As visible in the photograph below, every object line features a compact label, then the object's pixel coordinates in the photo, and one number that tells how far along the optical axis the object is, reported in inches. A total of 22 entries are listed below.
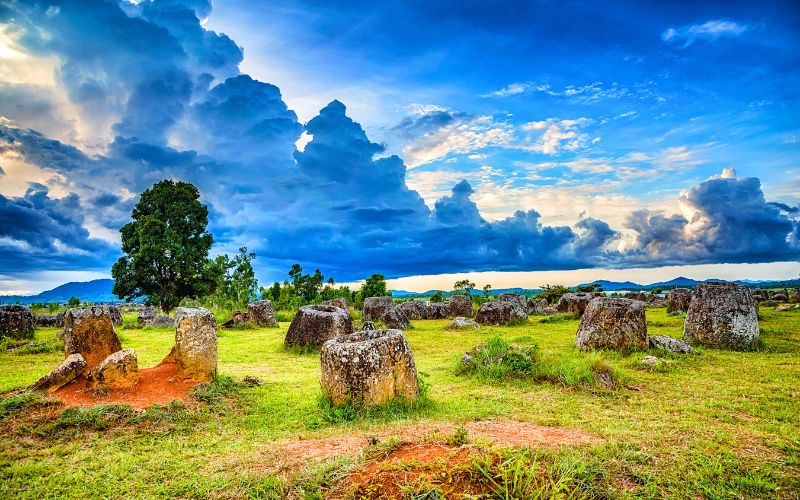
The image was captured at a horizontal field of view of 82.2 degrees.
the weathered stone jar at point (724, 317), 534.0
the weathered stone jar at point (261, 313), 1066.7
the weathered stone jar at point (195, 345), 379.9
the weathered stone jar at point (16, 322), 752.3
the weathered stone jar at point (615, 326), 518.3
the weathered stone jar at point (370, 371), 310.2
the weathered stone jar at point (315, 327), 662.5
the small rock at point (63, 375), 334.6
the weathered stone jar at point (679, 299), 1127.2
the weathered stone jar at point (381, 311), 936.3
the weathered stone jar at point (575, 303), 1073.8
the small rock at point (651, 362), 448.1
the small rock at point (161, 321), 1066.7
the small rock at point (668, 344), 510.6
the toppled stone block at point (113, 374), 341.7
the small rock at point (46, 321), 1068.5
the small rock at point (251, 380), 408.5
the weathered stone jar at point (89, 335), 452.4
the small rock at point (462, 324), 908.0
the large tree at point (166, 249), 1387.8
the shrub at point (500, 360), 418.9
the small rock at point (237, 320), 1028.5
